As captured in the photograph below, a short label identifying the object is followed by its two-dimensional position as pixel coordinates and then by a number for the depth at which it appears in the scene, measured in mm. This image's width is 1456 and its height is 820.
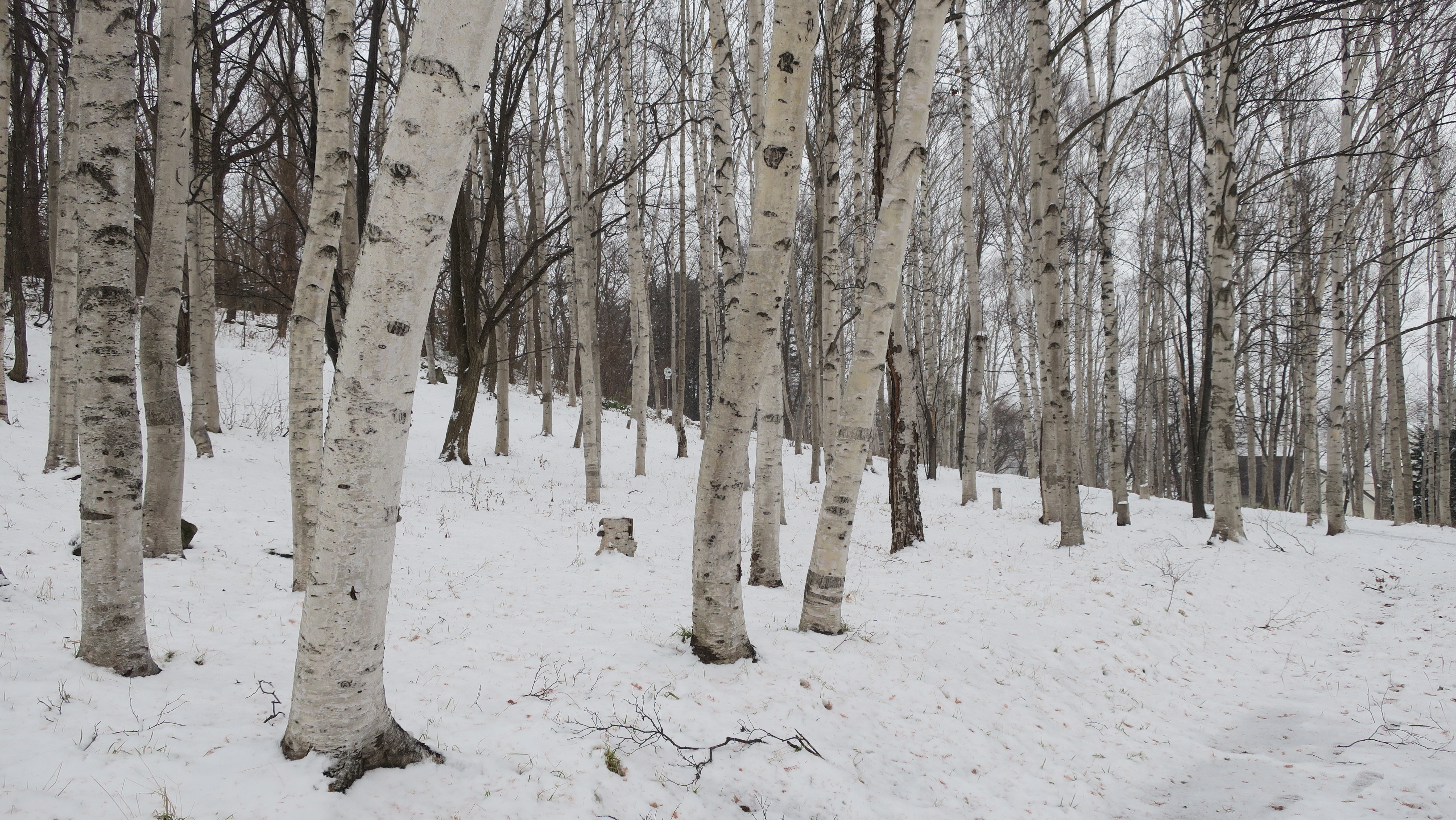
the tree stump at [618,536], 6086
